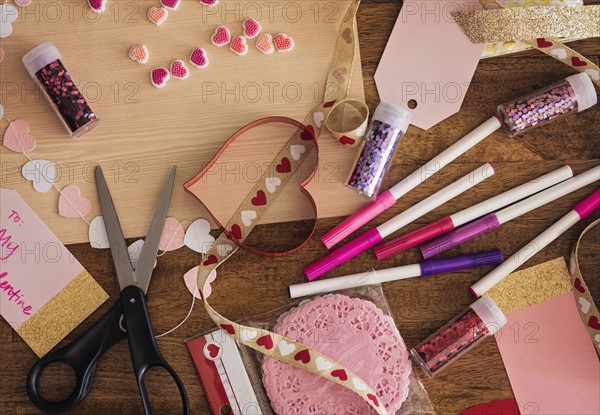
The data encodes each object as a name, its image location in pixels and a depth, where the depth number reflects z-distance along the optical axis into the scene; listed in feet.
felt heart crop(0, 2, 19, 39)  3.38
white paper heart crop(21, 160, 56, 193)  3.31
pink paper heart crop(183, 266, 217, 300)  3.26
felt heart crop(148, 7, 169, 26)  3.38
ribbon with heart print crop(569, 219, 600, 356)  3.27
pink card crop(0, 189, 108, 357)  3.24
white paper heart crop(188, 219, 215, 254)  3.28
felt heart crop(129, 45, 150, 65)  3.35
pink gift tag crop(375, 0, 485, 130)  3.38
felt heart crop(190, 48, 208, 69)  3.35
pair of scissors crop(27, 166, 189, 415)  3.07
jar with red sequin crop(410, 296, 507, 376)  3.20
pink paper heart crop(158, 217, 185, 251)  3.27
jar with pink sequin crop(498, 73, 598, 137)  3.29
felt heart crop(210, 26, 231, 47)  3.37
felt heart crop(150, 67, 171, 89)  3.34
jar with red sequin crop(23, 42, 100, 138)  3.24
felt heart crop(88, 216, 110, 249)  3.28
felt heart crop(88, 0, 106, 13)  3.37
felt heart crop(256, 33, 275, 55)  3.37
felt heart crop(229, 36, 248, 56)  3.36
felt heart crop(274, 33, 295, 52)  3.37
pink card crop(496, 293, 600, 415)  3.26
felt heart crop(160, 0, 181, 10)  3.39
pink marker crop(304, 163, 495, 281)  3.25
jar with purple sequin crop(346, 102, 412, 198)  3.23
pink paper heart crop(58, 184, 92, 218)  3.29
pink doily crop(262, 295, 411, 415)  3.15
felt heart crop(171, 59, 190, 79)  3.34
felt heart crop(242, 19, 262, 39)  3.37
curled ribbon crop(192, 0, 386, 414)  3.11
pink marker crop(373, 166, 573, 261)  3.26
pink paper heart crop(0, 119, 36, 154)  3.32
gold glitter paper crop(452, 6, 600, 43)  3.33
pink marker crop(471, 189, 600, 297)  3.27
